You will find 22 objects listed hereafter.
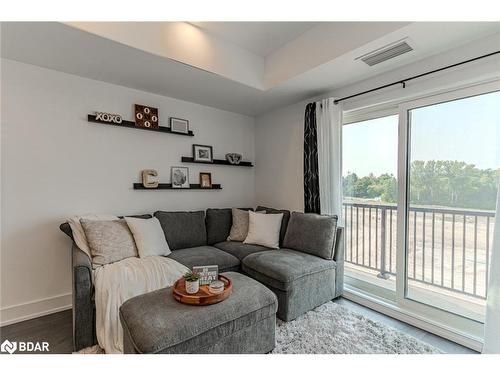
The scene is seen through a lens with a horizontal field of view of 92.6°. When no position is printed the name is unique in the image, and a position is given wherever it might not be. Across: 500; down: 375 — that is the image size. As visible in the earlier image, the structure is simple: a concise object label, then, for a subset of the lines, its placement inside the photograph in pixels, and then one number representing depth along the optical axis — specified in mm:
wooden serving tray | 1451
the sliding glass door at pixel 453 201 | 1906
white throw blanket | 1642
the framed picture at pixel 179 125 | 3111
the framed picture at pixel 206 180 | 3395
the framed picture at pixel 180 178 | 3143
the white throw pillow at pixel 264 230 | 2844
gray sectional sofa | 1714
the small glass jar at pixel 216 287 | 1531
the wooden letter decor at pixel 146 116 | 2818
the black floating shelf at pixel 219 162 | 3232
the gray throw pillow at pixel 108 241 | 2055
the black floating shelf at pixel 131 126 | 2525
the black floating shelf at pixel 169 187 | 2846
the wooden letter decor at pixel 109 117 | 2553
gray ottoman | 1237
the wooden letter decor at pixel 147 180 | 2873
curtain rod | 1789
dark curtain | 2943
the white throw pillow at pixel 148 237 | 2299
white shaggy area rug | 1736
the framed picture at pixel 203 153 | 3332
